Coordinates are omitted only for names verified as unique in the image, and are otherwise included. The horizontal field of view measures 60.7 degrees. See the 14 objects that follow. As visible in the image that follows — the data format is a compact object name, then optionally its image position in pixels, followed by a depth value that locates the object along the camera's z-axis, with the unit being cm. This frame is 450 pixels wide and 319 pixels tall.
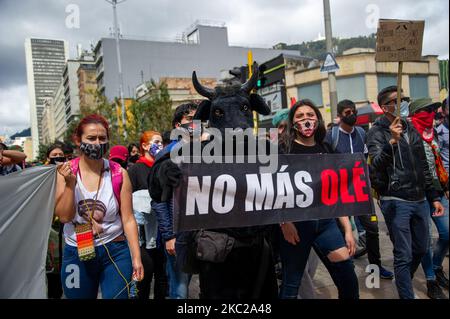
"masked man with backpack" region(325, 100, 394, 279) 489
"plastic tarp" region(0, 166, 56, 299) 279
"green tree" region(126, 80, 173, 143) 2356
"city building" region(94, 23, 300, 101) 6032
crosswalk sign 950
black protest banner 255
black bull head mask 254
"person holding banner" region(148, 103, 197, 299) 257
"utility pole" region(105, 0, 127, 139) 2706
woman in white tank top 272
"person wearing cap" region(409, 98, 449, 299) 368
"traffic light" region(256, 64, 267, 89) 992
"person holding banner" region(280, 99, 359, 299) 297
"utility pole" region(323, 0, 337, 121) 990
